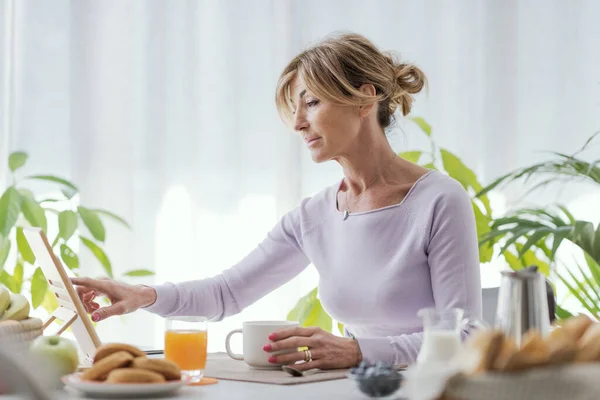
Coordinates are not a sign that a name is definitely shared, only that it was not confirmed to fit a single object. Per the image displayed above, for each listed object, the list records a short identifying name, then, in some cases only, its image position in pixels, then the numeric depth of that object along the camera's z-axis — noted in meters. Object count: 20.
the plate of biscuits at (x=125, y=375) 2.13
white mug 2.45
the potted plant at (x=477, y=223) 3.73
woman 2.73
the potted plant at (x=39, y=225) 3.53
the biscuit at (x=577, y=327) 2.05
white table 2.17
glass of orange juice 2.32
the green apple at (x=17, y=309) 2.35
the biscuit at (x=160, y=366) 2.17
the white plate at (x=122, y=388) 2.13
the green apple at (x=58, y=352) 2.25
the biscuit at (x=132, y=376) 2.14
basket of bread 1.88
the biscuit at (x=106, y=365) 2.16
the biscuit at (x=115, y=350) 2.20
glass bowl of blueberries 2.12
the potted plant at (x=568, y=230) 3.16
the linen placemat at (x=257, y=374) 2.31
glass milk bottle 2.11
